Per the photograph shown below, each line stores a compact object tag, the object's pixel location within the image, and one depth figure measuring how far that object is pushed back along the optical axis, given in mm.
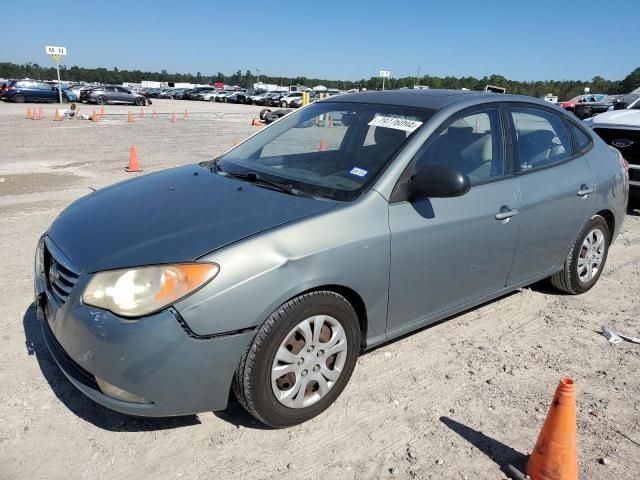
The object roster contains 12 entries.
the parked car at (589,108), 21870
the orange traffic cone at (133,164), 10445
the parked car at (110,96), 39031
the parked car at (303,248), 2387
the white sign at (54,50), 36000
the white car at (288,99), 47281
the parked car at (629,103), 10291
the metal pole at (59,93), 37703
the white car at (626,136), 7676
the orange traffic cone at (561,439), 2365
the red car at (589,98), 34950
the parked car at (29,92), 35875
